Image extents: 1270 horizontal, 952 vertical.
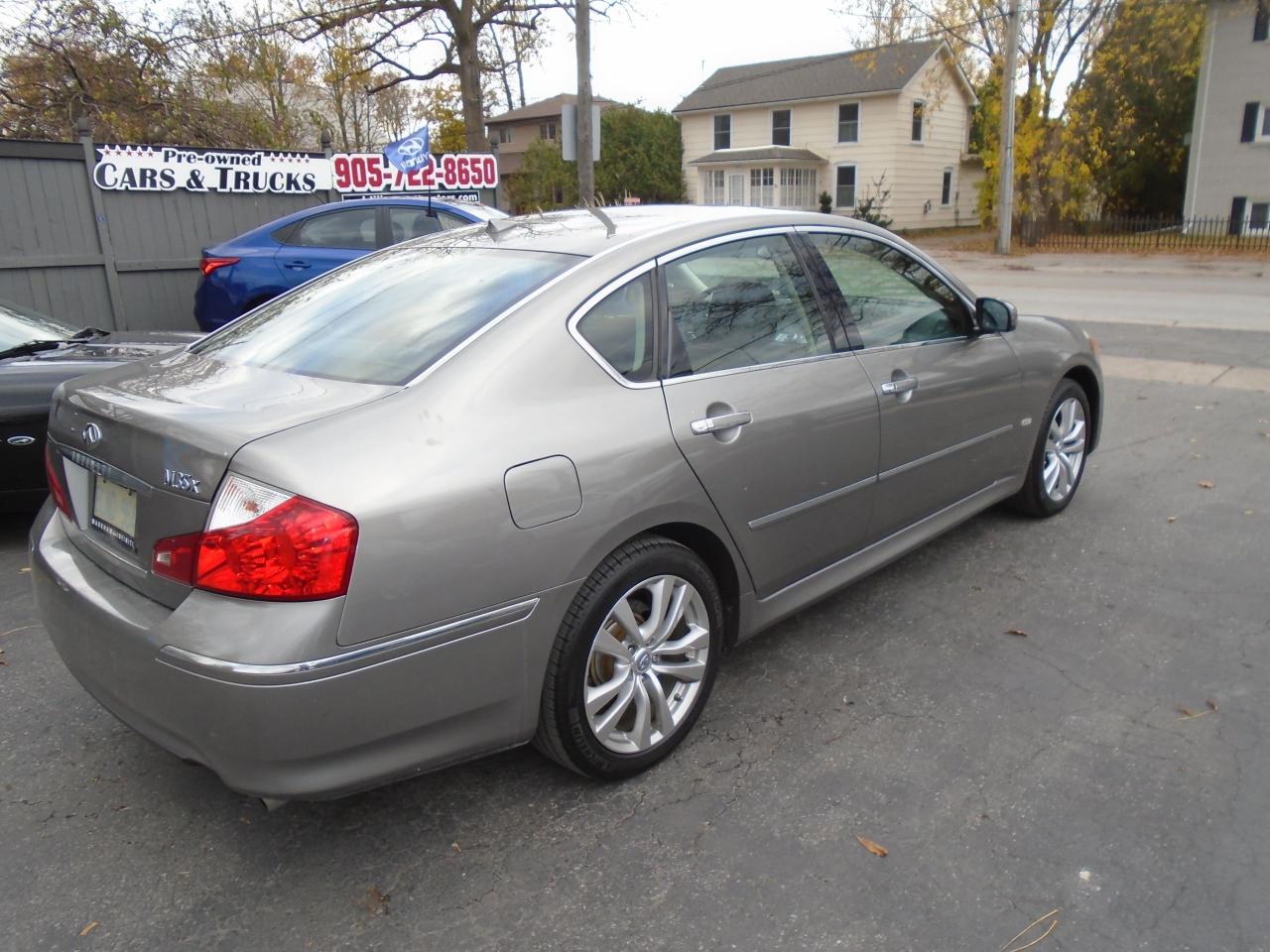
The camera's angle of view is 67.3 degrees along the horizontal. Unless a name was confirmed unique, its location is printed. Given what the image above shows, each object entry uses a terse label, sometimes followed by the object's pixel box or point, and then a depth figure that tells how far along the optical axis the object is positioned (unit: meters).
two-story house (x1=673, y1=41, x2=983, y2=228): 39.88
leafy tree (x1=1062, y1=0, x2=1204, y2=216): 27.16
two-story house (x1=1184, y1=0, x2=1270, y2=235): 28.31
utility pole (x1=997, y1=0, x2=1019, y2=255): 22.19
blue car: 9.20
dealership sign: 10.23
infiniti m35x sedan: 2.22
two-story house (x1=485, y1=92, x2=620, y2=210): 53.72
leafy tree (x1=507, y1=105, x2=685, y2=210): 41.59
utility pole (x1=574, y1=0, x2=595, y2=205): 14.77
